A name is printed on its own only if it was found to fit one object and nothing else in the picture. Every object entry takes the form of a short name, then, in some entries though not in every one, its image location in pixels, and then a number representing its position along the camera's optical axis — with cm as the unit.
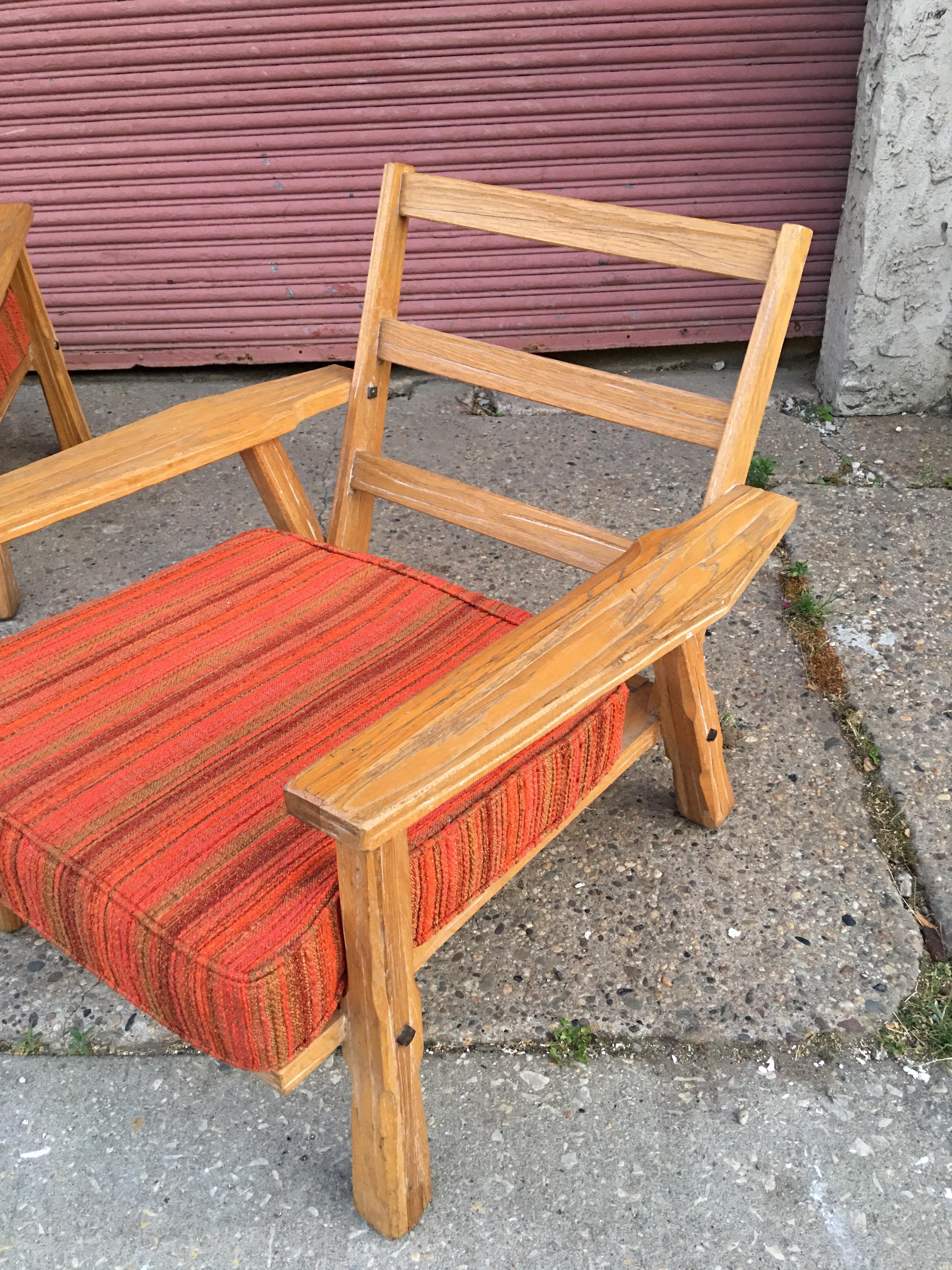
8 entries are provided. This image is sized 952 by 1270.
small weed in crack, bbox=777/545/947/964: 180
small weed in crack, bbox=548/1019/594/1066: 156
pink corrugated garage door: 316
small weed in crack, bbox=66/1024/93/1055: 160
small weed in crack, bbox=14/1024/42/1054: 160
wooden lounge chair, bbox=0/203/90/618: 272
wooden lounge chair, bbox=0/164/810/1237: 110
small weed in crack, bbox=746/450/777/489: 302
